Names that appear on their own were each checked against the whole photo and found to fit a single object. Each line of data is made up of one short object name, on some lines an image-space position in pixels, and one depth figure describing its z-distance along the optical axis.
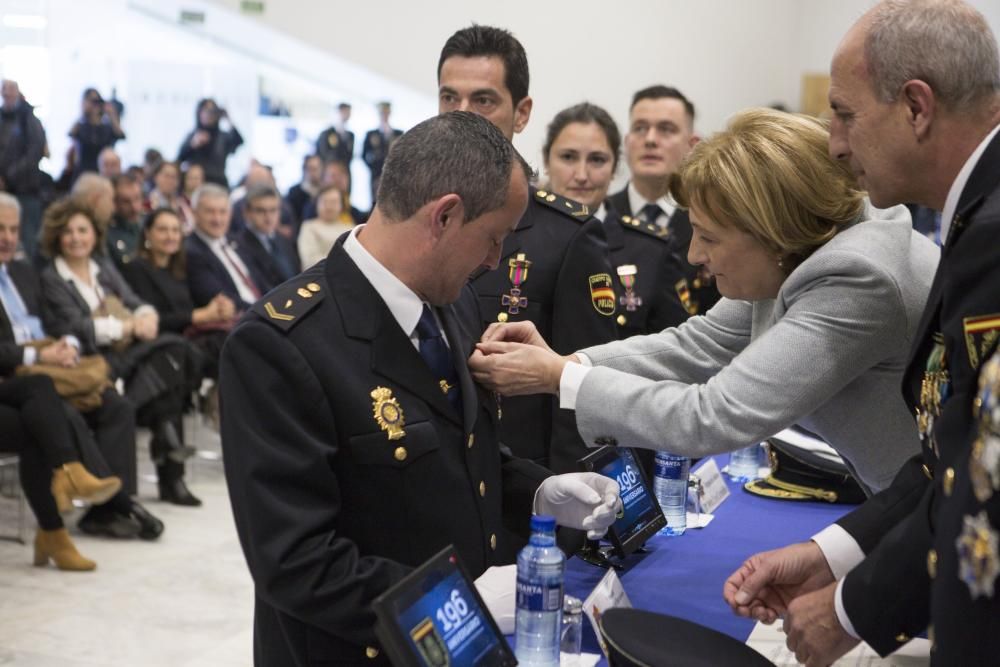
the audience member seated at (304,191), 10.78
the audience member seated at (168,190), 9.22
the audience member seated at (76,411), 5.02
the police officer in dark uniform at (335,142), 11.31
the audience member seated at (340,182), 10.30
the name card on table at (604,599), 1.80
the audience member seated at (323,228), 9.17
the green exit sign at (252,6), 9.73
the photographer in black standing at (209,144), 10.64
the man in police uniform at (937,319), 1.28
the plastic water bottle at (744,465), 3.07
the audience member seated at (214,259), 6.75
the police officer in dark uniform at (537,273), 2.76
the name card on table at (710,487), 2.70
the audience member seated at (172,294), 6.45
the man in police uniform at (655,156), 4.50
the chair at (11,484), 5.06
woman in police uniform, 3.79
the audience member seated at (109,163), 9.11
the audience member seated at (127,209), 7.51
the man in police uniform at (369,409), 1.52
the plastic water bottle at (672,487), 2.54
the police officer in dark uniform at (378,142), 10.88
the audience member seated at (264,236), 7.62
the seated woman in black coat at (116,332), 5.62
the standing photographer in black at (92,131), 9.51
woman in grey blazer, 1.87
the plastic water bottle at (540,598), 1.63
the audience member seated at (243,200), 9.59
